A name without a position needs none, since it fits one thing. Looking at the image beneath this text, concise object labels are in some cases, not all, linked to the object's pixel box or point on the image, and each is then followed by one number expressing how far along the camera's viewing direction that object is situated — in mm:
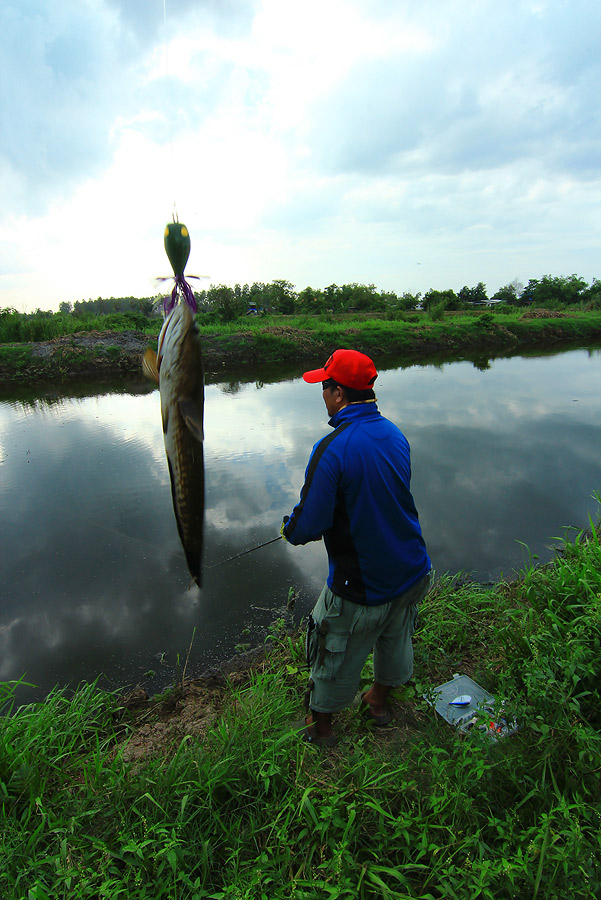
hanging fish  742
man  1852
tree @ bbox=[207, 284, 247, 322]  23156
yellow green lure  708
